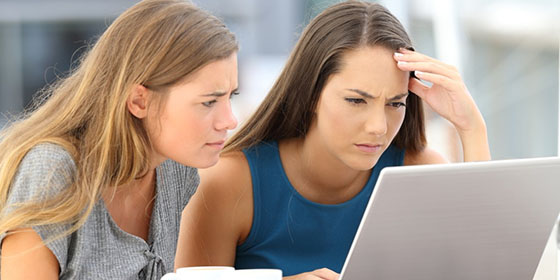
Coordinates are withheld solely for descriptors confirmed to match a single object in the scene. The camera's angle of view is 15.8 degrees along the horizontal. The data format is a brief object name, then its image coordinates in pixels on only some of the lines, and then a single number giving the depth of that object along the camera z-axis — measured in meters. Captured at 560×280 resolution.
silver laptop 2.29
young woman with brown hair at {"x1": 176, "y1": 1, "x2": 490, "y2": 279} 2.70
